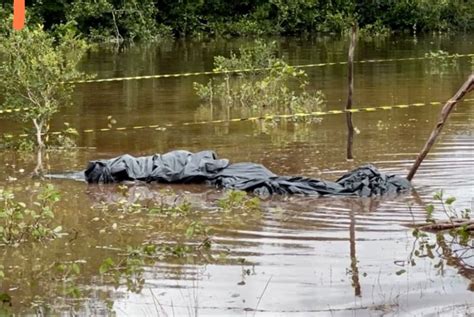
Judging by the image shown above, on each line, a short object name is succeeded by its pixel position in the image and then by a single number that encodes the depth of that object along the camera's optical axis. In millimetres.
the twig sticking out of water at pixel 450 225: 14867
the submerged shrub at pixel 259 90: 32969
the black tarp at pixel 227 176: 19391
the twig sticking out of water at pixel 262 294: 11910
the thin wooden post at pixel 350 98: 23000
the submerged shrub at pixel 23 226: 15508
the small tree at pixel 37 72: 22625
